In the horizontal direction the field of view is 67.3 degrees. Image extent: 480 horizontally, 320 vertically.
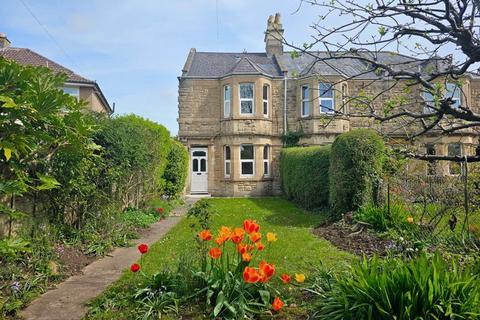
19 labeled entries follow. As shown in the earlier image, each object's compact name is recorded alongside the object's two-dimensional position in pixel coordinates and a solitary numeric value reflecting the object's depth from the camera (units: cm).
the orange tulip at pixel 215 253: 348
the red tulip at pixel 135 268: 364
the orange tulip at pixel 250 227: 357
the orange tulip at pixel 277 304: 316
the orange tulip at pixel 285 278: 342
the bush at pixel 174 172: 1630
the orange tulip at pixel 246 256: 346
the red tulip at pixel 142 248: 379
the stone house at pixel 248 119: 2008
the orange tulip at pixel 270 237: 356
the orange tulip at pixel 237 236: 351
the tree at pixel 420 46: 379
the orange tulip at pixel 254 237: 354
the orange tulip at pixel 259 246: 361
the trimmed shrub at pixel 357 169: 952
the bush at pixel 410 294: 288
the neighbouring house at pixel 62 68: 2044
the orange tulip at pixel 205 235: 372
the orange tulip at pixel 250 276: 316
